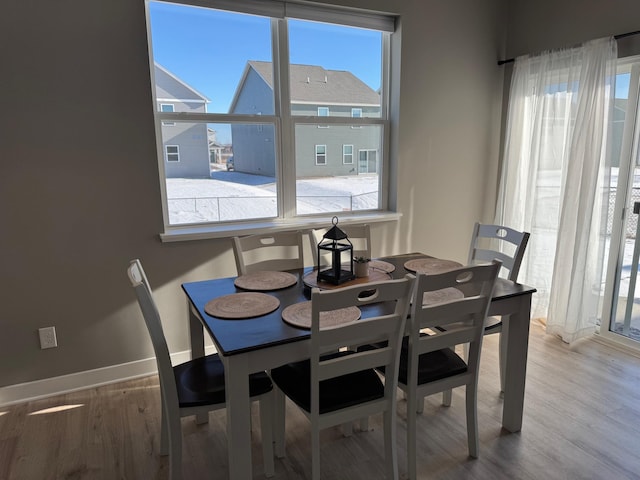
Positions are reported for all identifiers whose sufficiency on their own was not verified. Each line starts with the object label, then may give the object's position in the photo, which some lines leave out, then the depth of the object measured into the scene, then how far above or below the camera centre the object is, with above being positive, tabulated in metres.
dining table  1.52 -0.65
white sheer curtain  2.94 -0.10
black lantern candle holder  1.97 -0.48
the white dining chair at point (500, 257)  2.36 -0.57
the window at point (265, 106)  2.75 +0.39
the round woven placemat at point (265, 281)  2.08 -0.59
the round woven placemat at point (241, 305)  1.74 -0.60
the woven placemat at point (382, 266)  2.33 -0.57
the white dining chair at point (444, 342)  1.72 -0.75
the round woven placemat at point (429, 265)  2.32 -0.57
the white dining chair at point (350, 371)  1.51 -0.78
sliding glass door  2.89 -0.41
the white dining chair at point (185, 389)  1.61 -0.90
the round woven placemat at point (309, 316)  1.65 -0.60
